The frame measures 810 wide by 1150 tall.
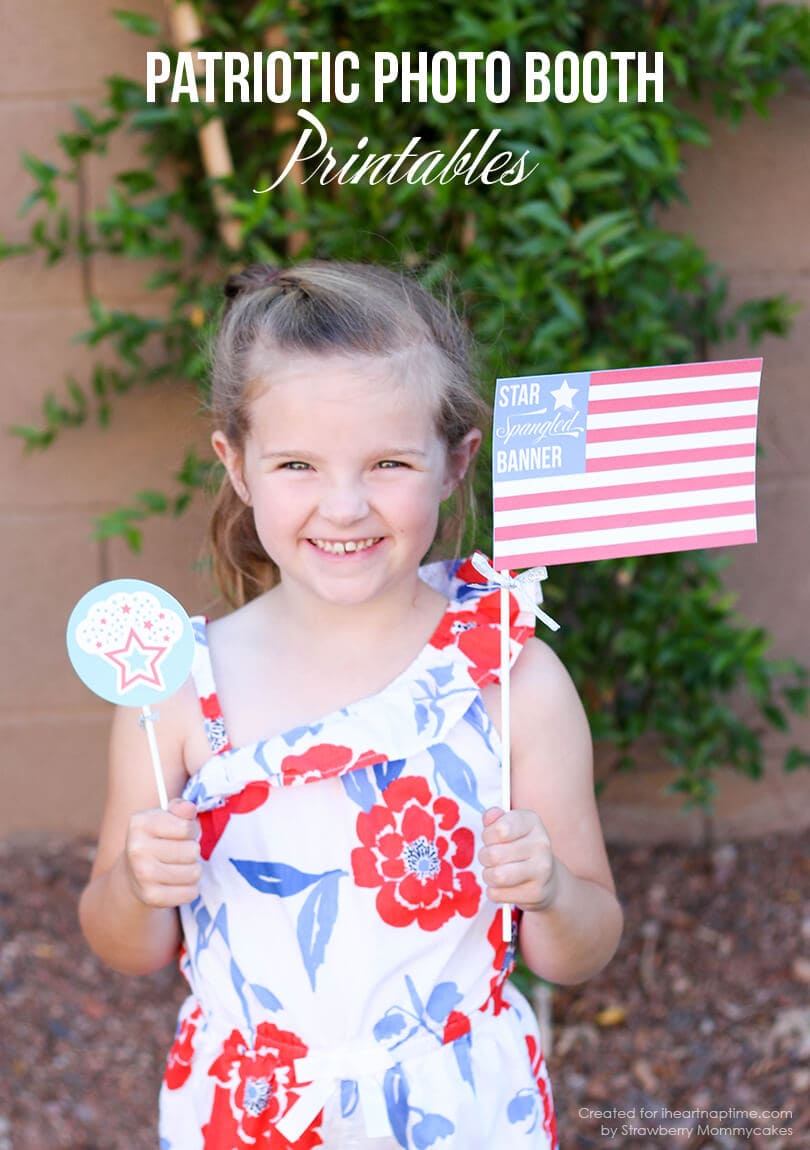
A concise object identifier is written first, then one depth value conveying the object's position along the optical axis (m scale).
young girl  1.38
